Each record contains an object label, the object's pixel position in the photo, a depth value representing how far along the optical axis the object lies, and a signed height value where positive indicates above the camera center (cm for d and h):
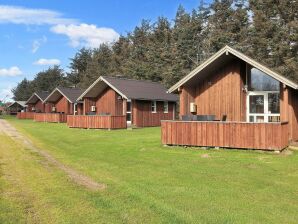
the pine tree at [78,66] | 6582 +1162
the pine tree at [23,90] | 7880 +692
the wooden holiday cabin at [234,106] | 1076 +26
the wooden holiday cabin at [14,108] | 5764 +111
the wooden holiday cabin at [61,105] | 3091 +94
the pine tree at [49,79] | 7294 +924
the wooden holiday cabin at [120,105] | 2170 +61
